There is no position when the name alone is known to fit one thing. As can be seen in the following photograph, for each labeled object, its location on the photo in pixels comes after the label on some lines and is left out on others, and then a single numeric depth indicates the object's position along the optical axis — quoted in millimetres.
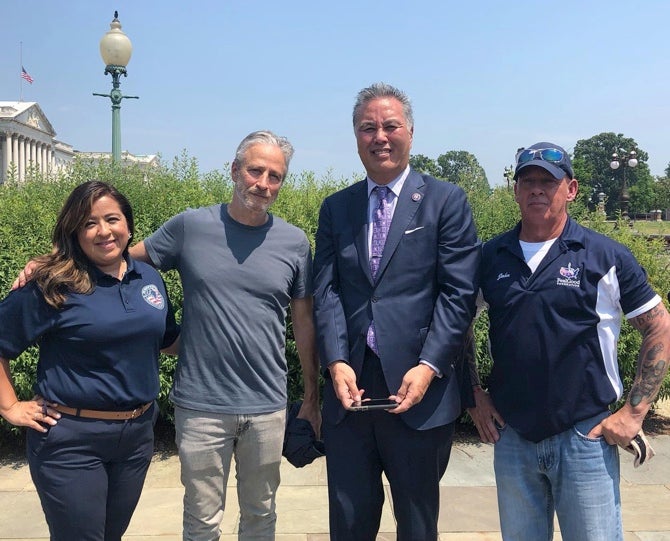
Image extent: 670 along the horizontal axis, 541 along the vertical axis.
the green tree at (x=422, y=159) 82812
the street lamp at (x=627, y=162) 33538
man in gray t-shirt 2801
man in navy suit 2525
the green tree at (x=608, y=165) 96619
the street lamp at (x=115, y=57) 12961
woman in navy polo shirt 2416
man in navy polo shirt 2328
